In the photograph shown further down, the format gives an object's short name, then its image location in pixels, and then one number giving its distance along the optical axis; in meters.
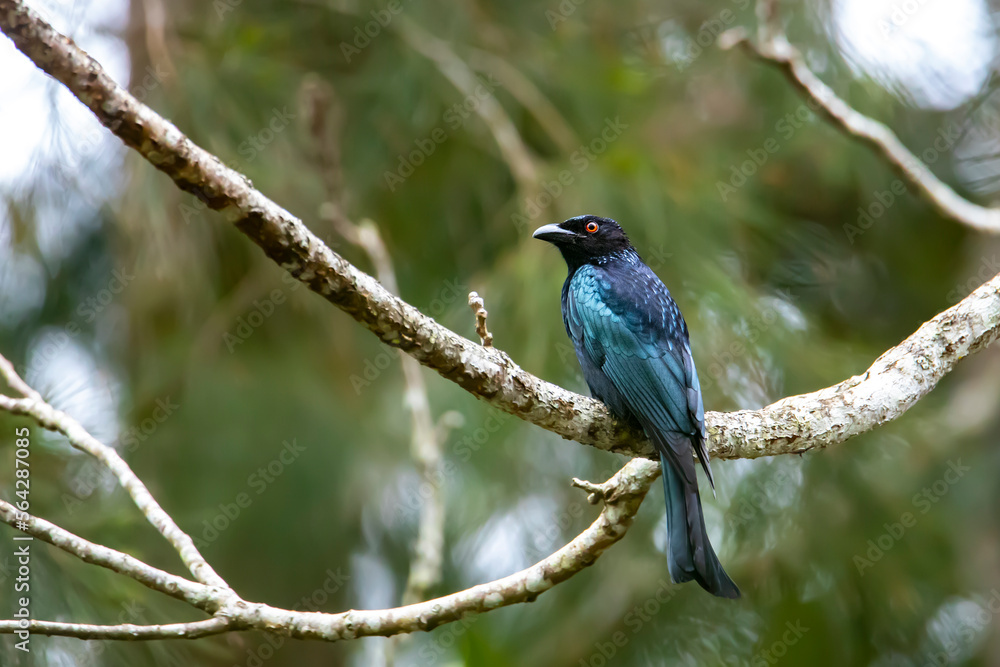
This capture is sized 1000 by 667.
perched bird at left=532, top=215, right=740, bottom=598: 6.39
